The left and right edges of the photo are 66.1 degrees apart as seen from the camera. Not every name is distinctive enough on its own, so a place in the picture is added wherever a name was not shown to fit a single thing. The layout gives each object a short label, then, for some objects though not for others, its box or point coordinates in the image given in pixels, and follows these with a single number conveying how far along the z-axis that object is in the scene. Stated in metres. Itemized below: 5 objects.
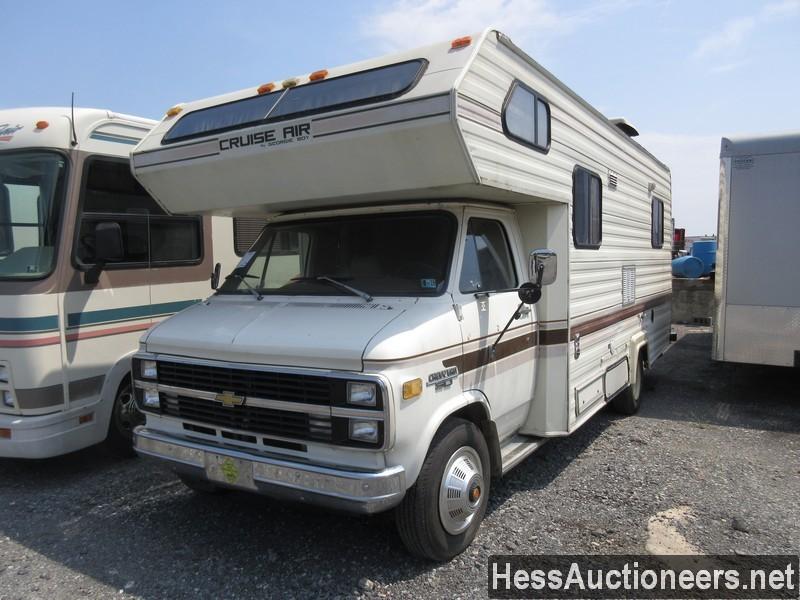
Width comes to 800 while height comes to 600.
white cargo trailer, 6.71
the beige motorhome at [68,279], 4.62
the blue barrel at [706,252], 14.72
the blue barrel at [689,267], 13.81
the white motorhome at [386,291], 3.23
